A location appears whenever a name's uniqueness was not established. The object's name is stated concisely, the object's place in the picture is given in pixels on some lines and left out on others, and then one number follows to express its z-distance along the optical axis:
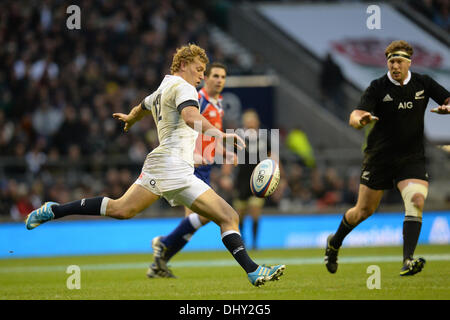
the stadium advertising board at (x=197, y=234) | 31.37
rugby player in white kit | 14.05
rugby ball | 15.05
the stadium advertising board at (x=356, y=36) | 46.31
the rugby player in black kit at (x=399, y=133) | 16.67
